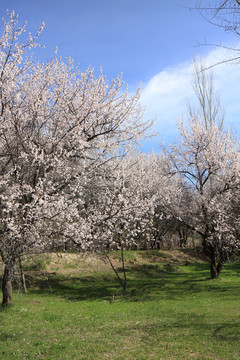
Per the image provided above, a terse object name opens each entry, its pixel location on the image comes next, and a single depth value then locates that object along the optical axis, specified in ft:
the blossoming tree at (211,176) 66.90
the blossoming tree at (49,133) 35.91
